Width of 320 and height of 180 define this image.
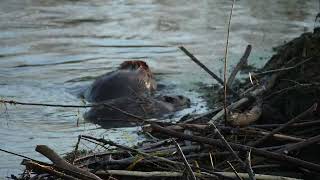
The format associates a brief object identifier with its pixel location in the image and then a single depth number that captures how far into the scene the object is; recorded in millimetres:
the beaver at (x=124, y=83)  18203
